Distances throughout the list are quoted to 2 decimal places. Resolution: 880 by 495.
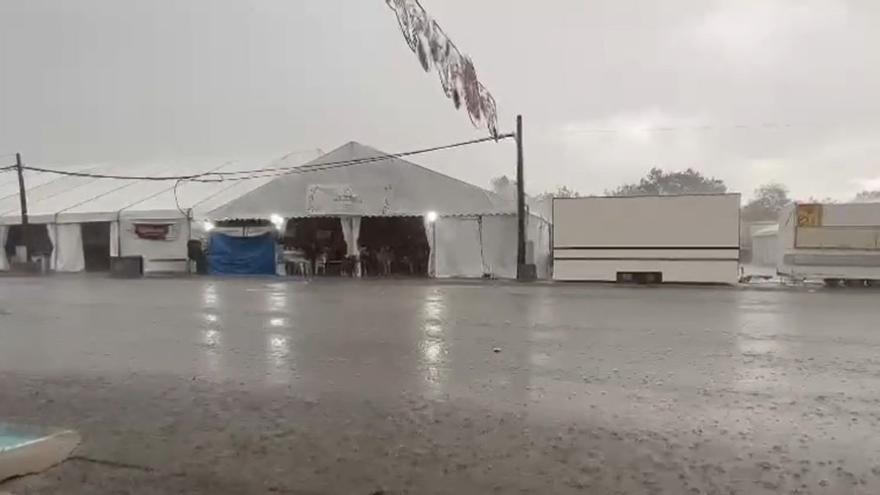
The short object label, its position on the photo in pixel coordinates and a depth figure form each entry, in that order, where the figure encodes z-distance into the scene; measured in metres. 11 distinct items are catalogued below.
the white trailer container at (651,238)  23.53
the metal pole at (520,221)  26.06
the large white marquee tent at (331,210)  27.14
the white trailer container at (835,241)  22.45
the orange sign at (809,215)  22.80
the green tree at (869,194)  38.00
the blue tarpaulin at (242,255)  29.38
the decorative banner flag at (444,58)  8.81
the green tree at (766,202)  76.81
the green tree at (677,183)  68.38
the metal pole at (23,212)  32.38
